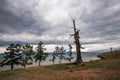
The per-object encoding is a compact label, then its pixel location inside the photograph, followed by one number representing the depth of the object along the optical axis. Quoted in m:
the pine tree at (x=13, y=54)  23.03
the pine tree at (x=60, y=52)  34.88
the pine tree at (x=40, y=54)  27.57
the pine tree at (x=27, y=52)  28.24
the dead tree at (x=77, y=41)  14.29
